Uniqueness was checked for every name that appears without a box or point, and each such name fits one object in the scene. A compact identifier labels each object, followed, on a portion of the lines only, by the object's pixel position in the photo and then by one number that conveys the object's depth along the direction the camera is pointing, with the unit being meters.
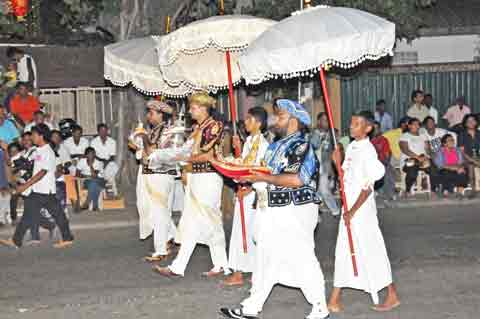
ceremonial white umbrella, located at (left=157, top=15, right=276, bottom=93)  10.79
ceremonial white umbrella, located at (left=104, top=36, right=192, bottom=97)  12.70
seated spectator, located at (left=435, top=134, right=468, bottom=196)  17.28
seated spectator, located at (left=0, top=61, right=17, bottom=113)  18.20
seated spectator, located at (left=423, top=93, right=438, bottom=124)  19.72
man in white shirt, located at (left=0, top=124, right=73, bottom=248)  12.80
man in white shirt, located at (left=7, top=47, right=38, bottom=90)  18.50
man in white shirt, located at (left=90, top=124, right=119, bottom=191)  17.73
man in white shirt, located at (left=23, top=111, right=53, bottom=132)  17.36
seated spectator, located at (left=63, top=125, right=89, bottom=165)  17.41
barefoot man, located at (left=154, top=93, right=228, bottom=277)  10.27
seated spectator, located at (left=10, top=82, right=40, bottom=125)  18.11
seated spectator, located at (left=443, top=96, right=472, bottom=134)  19.83
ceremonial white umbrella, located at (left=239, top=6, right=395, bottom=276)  9.22
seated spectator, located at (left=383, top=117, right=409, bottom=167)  18.11
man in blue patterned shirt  8.42
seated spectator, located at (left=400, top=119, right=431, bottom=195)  17.45
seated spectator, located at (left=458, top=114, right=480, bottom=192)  17.50
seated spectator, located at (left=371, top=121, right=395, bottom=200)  16.59
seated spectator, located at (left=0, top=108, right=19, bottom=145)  16.88
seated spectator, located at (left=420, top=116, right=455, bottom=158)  17.64
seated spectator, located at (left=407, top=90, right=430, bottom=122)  19.61
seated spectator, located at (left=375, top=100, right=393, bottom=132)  19.39
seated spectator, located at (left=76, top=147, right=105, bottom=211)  16.52
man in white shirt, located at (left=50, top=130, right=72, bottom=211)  15.28
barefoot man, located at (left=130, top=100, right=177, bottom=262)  11.52
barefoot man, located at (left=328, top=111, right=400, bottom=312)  8.88
